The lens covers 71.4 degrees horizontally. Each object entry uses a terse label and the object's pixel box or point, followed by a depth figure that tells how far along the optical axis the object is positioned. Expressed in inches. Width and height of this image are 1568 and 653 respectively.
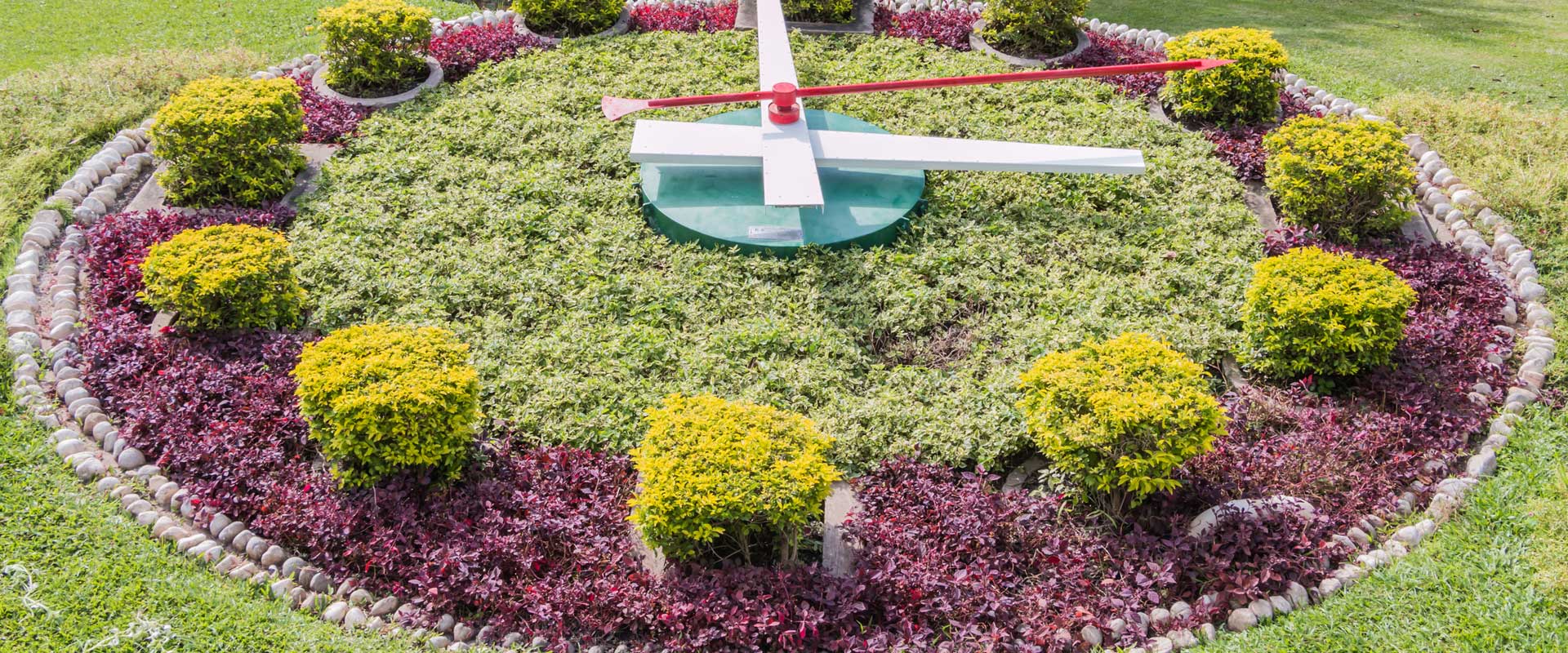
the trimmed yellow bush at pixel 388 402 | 277.4
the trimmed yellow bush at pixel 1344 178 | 375.2
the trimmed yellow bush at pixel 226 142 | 390.3
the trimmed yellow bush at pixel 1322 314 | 312.3
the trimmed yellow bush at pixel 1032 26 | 515.8
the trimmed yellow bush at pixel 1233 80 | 454.0
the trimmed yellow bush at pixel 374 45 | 466.3
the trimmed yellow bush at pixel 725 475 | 252.5
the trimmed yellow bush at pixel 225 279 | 324.8
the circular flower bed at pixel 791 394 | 264.2
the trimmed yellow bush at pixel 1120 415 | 268.4
